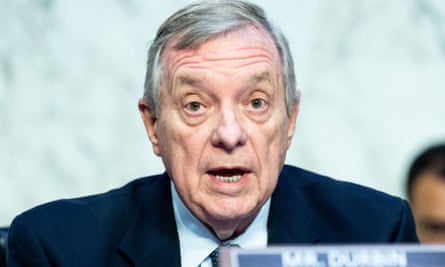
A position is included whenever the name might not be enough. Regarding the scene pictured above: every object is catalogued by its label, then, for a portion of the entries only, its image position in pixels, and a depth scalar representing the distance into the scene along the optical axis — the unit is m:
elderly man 3.88
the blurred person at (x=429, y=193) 5.11
